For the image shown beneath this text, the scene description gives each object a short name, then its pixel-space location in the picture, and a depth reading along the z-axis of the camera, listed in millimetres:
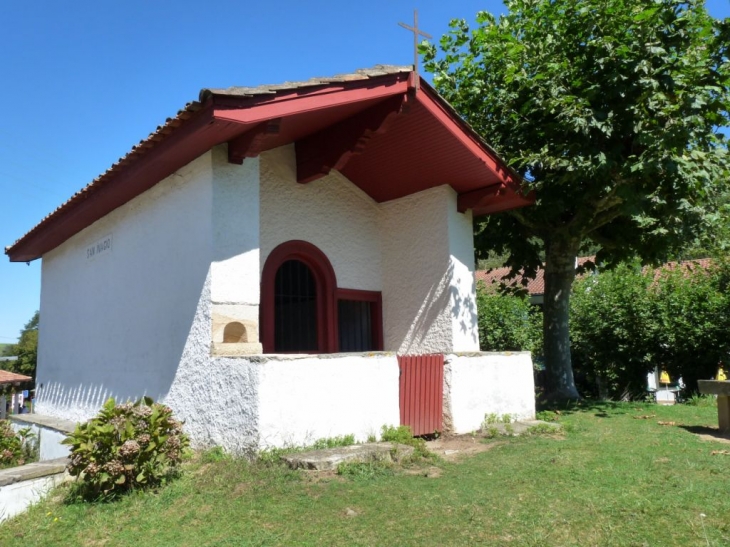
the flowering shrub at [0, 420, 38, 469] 9484
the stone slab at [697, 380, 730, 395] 8047
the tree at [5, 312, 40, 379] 37500
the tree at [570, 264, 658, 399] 14703
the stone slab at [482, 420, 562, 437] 7711
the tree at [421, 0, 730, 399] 8344
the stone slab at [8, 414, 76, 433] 9453
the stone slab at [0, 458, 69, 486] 5859
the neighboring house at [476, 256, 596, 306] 22311
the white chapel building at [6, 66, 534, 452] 6238
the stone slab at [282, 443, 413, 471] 5500
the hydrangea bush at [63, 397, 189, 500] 5246
